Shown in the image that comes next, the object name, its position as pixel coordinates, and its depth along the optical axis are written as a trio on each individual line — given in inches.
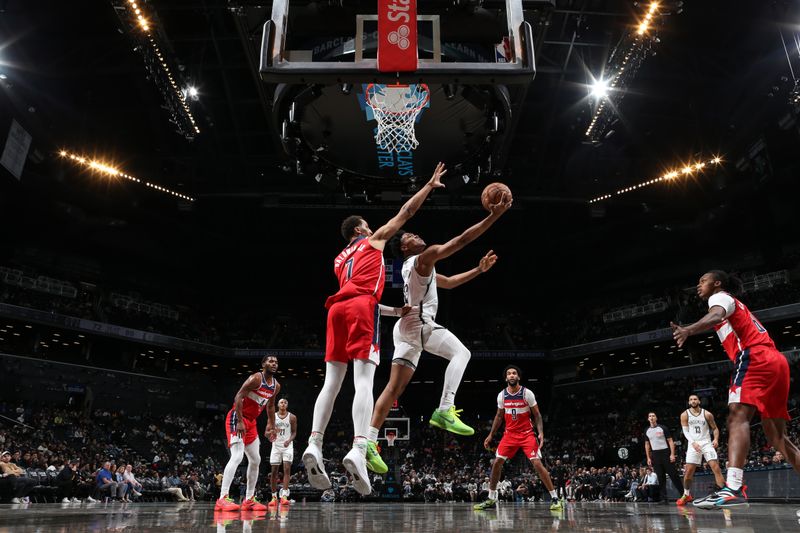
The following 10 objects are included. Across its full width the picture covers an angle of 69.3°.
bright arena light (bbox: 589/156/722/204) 887.4
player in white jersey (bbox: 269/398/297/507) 459.2
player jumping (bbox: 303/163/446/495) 170.9
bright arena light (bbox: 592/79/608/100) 627.6
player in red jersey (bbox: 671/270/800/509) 191.2
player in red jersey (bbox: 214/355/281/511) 305.4
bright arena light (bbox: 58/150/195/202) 888.2
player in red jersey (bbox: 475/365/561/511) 341.1
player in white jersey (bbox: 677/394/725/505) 379.6
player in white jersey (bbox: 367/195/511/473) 210.2
